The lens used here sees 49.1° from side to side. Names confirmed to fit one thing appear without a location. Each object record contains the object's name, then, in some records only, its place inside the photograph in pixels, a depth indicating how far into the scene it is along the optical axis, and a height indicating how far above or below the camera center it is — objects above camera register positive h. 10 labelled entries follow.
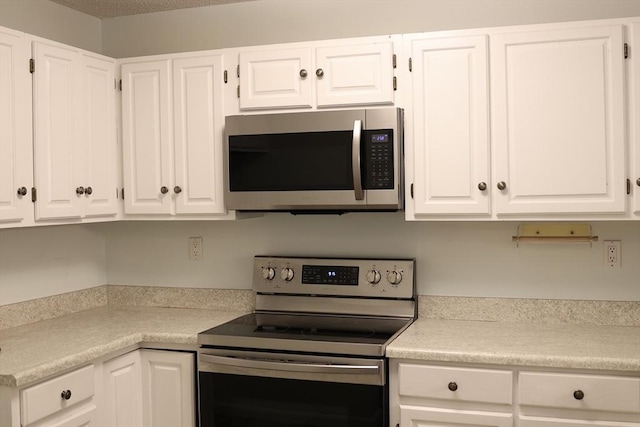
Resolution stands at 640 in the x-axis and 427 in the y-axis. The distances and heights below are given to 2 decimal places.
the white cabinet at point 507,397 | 2.33 -0.64
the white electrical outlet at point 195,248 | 3.46 -0.14
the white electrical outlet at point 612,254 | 2.86 -0.17
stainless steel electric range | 2.56 -0.49
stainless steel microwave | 2.74 +0.23
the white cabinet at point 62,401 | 2.28 -0.62
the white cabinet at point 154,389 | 2.78 -0.68
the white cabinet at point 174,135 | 3.04 +0.37
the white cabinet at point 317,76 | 2.80 +0.58
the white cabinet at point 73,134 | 2.74 +0.36
